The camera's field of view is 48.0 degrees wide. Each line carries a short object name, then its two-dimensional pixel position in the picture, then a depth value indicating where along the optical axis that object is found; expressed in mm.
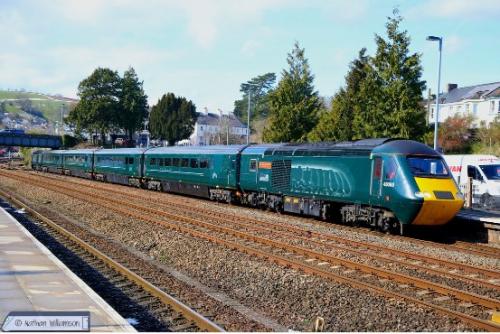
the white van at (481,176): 24750
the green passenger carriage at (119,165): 41153
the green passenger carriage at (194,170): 28375
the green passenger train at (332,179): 17375
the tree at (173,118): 89812
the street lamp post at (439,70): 26152
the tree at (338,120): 42906
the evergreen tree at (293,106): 40875
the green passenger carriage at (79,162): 53522
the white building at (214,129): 82450
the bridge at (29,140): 89562
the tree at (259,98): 109062
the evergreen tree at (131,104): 85375
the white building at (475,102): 61750
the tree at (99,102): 83562
